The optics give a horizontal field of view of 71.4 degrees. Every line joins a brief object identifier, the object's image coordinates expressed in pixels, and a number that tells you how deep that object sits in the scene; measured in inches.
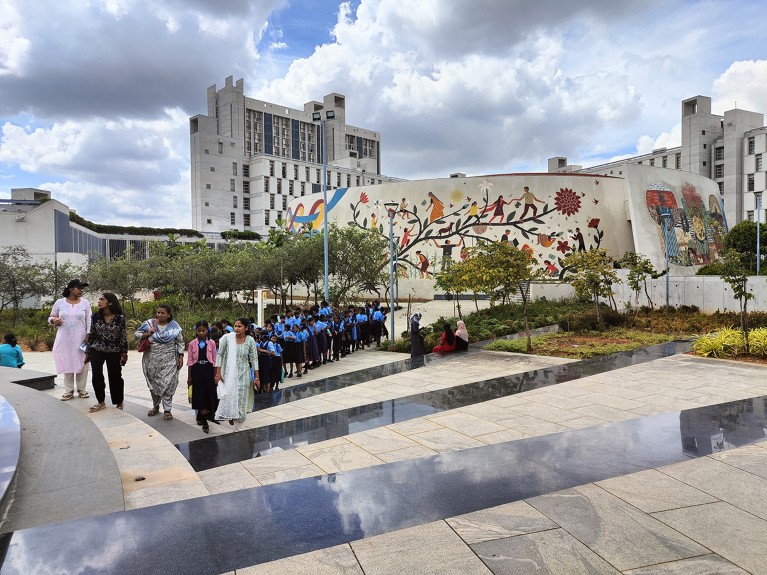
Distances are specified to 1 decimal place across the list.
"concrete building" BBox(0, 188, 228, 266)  1131.9
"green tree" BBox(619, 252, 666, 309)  718.8
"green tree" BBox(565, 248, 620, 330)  654.5
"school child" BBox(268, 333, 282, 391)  383.6
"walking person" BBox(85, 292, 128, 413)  263.3
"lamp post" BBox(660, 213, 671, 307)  1126.9
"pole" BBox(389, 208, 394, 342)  631.5
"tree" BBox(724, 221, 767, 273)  1642.5
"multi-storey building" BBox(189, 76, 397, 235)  2674.7
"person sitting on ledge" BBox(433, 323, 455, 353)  546.3
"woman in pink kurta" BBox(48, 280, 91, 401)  281.4
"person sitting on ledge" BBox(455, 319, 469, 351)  548.7
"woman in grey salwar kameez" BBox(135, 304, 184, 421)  266.8
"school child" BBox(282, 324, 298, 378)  440.8
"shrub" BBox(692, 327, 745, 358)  454.3
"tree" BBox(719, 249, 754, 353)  483.8
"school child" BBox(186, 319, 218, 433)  263.9
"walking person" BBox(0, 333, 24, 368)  350.0
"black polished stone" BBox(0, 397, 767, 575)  135.2
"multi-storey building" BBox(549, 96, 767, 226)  2209.6
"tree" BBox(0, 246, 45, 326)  862.5
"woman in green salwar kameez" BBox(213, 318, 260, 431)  259.4
